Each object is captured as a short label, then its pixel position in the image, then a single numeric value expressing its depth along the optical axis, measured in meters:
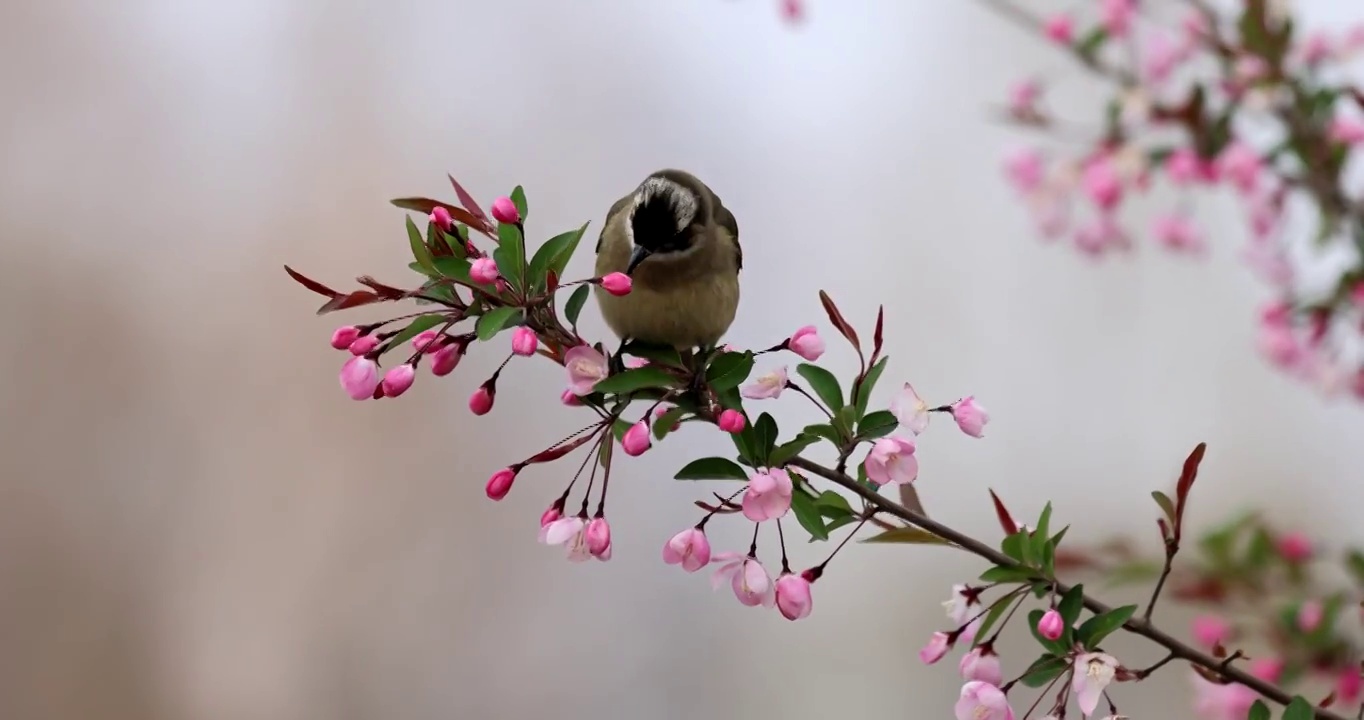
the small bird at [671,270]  7.53
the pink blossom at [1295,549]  7.81
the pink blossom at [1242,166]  7.88
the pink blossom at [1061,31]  8.51
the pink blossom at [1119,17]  8.65
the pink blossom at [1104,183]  8.62
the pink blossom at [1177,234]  10.07
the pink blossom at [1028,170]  10.00
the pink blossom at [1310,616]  7.75
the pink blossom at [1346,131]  7.95
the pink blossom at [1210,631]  7.80
